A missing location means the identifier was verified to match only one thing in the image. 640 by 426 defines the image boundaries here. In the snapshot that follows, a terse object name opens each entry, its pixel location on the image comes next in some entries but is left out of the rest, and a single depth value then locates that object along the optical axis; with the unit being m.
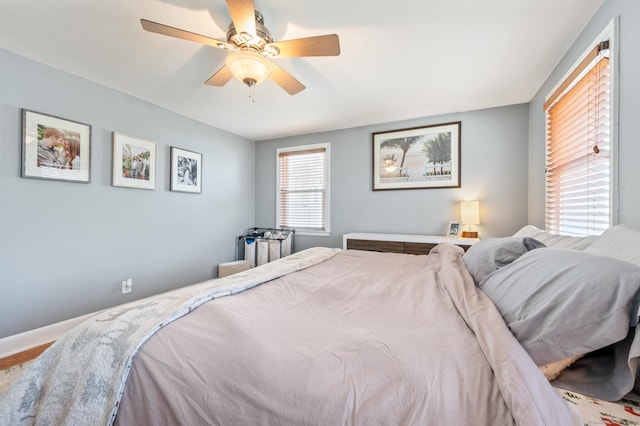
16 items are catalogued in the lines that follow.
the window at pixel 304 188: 4.10
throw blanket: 0.78
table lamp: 3.03
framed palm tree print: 3.30
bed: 0.61
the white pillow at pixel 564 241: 1.20
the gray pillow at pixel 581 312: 0.66
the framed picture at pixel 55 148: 2.14
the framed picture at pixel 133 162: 2.70
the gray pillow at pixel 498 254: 1.32
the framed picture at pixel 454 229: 3.18
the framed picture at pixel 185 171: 3.27
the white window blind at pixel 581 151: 1.56
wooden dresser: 2.97
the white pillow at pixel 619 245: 0.89
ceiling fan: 1.52
